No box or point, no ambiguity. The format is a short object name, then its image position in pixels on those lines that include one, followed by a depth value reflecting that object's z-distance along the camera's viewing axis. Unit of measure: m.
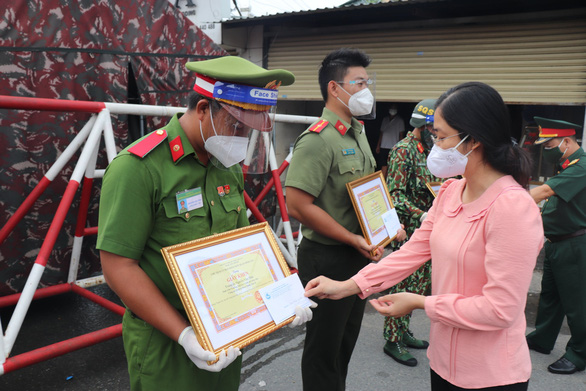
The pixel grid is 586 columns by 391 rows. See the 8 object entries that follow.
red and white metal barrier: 2.49
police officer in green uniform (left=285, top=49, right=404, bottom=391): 2.43
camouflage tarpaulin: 3.33
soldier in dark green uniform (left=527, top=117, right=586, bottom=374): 3.30
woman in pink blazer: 1.43
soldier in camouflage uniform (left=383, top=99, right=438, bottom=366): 3.27
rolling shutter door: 6.31
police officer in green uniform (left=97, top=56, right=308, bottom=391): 1.45
